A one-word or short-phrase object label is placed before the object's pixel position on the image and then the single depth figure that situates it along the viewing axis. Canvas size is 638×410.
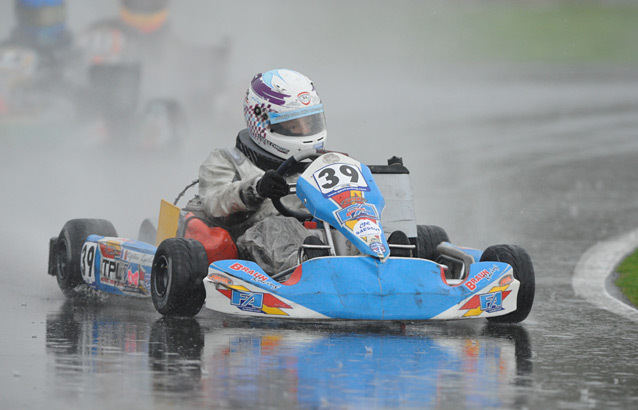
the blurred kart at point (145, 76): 39.87
